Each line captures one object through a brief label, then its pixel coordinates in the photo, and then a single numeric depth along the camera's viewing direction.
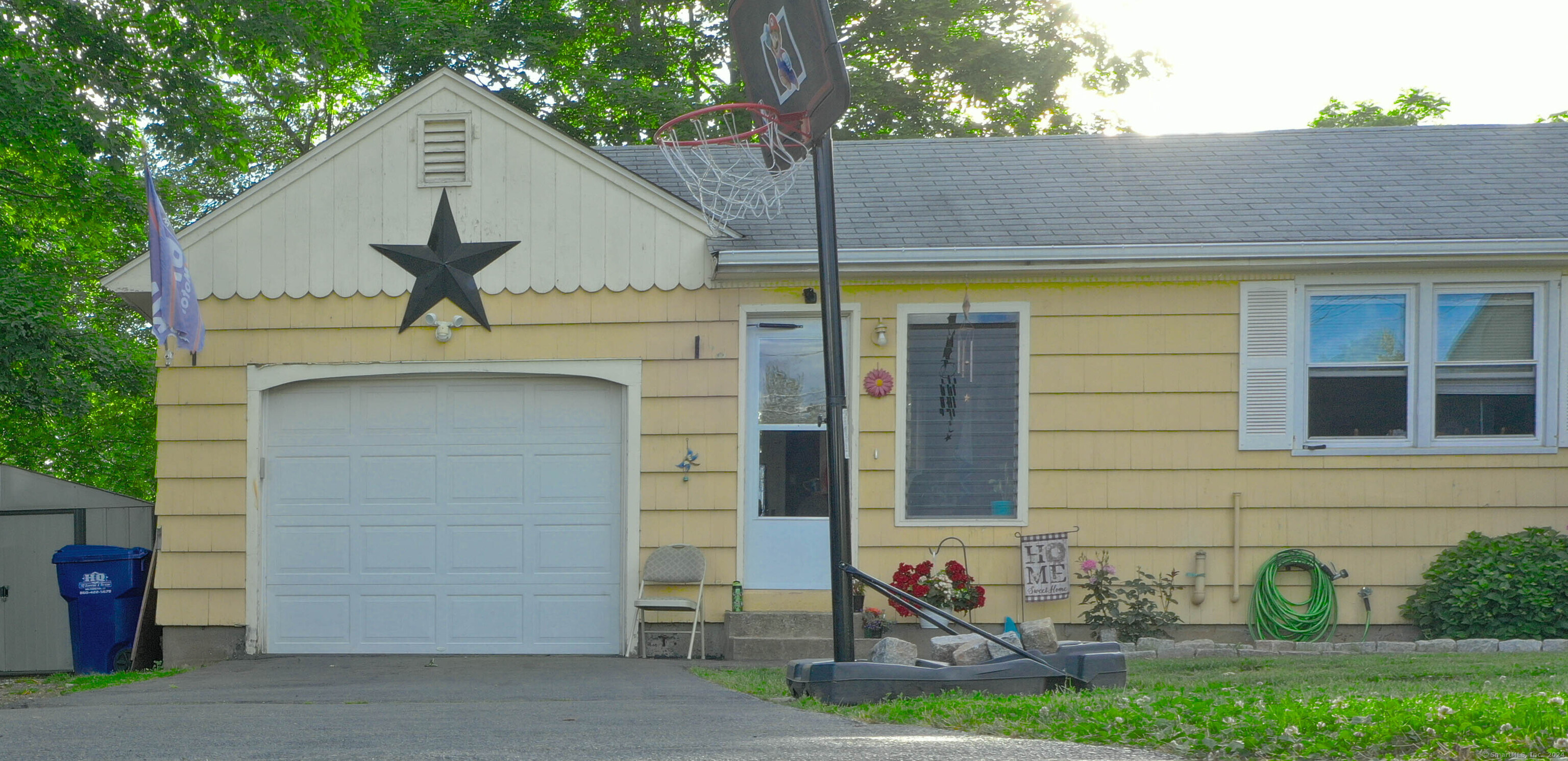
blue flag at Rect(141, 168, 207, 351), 7.72
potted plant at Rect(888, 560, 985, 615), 8.09
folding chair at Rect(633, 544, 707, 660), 8.34
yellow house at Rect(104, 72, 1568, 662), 8.34
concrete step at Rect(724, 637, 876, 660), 8.10
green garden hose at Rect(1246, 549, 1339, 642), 8.26
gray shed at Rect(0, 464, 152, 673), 10.80
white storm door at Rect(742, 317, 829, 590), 8.51
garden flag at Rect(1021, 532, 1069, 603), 8.25
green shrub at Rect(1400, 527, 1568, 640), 7.79
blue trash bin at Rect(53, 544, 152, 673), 9.08
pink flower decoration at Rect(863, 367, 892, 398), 8.40
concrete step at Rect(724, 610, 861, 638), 8.20
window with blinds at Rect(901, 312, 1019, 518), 8.49
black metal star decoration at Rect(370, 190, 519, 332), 8.55
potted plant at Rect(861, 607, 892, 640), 8.15
